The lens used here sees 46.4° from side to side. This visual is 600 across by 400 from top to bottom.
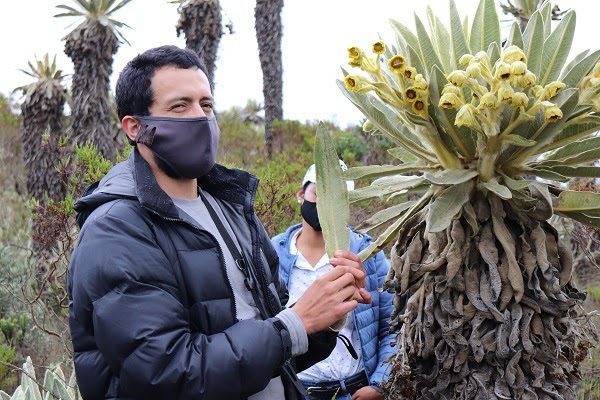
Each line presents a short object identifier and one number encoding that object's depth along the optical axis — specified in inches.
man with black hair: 76.4
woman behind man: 145.0
